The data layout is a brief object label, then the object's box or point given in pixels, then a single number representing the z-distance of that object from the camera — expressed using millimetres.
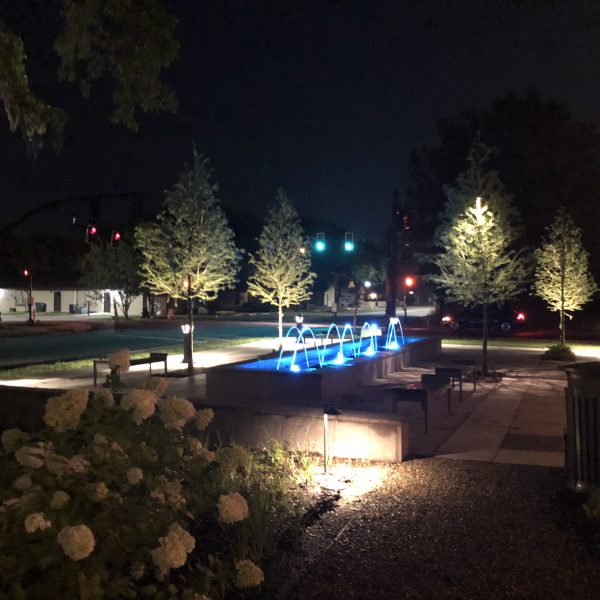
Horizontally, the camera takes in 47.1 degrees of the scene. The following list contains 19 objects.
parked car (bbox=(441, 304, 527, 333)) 35000
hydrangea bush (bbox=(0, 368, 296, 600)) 3359
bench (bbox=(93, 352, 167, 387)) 15005
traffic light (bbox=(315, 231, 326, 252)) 29516
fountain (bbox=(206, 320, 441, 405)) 12062
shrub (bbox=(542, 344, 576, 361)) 21141
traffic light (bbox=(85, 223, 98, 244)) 22984
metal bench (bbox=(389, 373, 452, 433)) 10180
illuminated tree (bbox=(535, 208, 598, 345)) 23375
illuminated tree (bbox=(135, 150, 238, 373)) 19734
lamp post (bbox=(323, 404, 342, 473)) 7765
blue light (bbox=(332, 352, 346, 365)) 14976
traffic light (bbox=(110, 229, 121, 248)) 25427
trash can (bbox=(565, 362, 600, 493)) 6336
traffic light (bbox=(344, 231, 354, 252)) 30172
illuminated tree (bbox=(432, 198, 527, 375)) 17453
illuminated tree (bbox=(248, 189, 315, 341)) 27391
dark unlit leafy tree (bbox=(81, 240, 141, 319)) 53125
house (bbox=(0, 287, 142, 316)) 69438
